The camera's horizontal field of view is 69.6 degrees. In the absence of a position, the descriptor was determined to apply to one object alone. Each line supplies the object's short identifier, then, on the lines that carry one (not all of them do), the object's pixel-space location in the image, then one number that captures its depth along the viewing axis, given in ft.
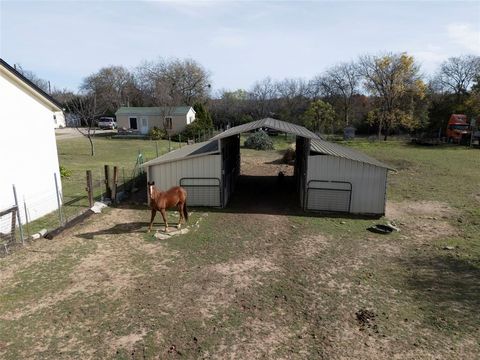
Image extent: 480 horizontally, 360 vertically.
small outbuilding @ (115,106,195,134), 137.69
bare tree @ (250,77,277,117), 173.37
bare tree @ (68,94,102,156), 105.07
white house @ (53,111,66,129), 187.93
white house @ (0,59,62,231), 36.11
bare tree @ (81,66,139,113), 203.21
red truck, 122.52
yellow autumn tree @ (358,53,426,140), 126.21
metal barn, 42.80
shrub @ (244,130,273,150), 109.70
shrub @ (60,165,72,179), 62.75
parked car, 177.37
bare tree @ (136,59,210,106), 191.68
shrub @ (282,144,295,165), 85.36
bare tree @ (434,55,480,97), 156.97
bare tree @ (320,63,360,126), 159.64
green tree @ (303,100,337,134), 140.05
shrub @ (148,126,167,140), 131.64
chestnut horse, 35.83
